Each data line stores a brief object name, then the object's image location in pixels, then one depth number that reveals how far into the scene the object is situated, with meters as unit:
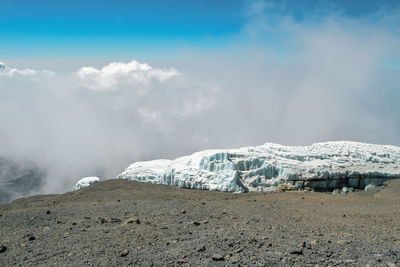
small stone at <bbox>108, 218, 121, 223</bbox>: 12.58
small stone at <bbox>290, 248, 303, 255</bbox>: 8.62
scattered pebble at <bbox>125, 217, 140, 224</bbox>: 12.24
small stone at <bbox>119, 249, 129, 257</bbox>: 8.89
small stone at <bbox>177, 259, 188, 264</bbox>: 8.29
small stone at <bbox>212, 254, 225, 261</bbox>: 8.30
